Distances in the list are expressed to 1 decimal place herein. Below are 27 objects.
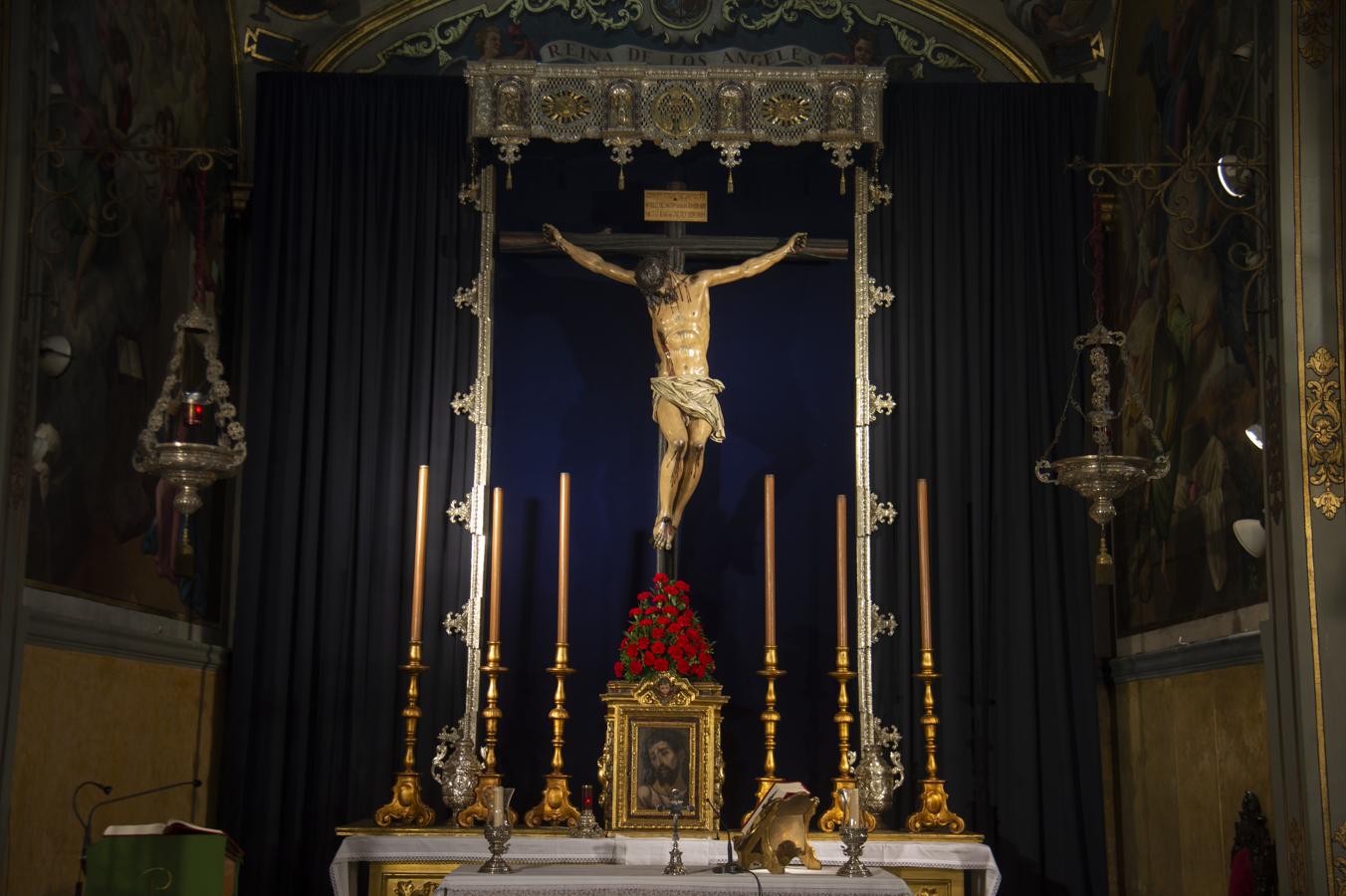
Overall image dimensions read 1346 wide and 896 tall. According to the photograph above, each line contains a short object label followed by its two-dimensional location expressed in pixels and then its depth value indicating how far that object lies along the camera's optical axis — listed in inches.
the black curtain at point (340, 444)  329.4
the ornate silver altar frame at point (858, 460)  339.0
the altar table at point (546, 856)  292.5
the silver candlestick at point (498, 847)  250.8
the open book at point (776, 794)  251.9
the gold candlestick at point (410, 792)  301.4
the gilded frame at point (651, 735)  299.0
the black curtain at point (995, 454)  330.3
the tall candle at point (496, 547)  310.7
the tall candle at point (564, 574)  312.7
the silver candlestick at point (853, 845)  253.8
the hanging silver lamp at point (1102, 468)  269.0
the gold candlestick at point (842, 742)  306.8
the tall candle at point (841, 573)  312.1
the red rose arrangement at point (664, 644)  302.5
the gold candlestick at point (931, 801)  304.2
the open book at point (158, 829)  226.4
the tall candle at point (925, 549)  309.3
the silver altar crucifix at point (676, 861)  249.8
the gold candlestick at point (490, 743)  303.6
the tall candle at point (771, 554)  308.8
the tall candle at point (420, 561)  314.2
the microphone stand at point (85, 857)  222.5
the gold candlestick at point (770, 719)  304.2
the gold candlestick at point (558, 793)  308.3
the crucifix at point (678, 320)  331.0
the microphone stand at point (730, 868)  248.7
